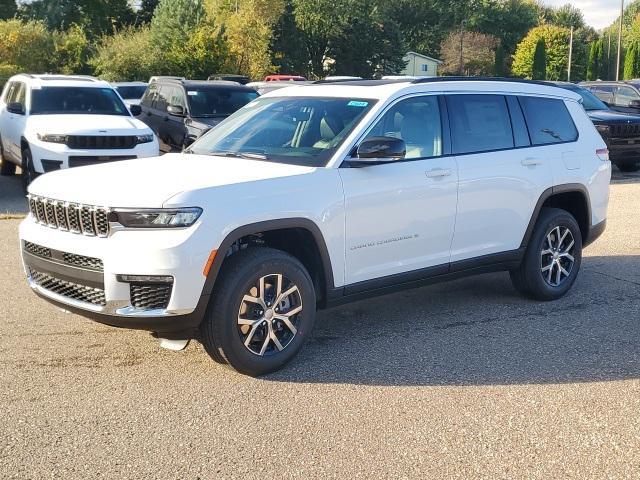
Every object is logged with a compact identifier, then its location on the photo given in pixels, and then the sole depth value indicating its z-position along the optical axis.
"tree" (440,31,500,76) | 75.56
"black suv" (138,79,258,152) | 14.02
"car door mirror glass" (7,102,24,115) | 12.36
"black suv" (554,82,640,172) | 16.50
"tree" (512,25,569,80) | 65.00
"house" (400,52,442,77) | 70.50
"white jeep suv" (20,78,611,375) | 4.64
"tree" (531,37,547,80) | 62.12
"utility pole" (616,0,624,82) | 57.04
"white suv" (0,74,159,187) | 11.38
